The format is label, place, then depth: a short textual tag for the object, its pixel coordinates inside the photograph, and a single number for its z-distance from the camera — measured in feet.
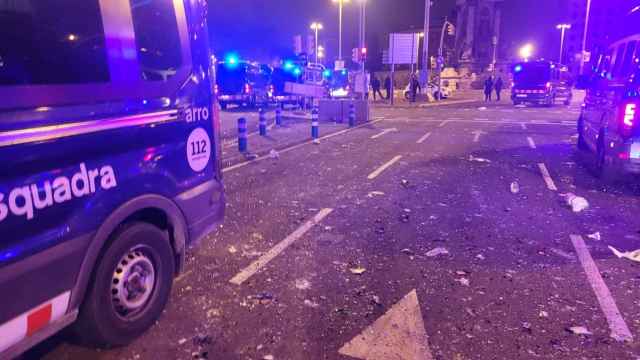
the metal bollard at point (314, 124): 49.96
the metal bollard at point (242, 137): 40.57
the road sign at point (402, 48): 112.27
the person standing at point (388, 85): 127.63
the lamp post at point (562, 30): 225.35
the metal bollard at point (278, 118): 61.41
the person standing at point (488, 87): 125.18
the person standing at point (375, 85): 126.82
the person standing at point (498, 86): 126.93
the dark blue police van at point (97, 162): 8.57
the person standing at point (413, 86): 116.57
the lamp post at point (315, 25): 203.98
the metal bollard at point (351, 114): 62.69
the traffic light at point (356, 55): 96.94
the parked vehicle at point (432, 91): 122.01
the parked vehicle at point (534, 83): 100.99
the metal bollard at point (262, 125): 50.28
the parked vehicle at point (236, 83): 95.14
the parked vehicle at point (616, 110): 24.39
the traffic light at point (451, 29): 239.09
